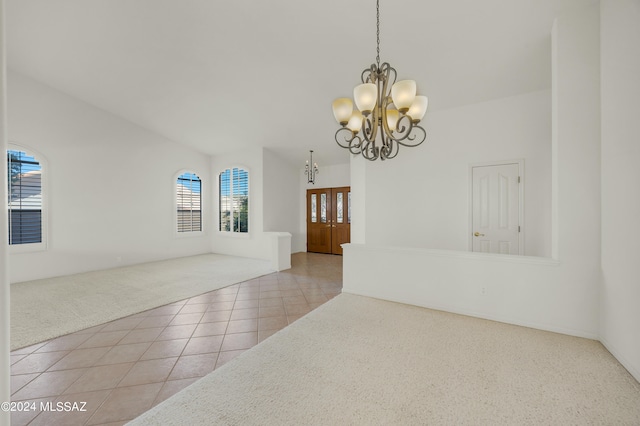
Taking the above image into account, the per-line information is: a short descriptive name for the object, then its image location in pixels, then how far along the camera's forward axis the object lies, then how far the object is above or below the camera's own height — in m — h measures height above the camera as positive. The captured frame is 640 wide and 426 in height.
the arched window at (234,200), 6.81 +0.37
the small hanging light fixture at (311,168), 6.86 +1.29
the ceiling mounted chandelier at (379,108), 1.93 +0.88
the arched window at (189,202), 6.79 +0.31
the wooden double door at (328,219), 7.34 -0.21
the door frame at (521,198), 3.65 +0.20
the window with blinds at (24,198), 4.41 +0.29
